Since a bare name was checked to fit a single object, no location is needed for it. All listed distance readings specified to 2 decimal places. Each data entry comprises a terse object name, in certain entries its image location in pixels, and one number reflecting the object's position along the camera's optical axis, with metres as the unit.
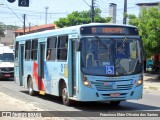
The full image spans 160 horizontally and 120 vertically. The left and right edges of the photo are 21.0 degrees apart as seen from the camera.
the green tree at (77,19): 60.26
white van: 33.09
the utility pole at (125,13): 34.75
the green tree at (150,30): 30.58
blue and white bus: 14.33
